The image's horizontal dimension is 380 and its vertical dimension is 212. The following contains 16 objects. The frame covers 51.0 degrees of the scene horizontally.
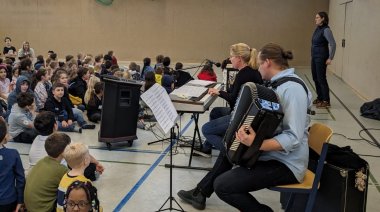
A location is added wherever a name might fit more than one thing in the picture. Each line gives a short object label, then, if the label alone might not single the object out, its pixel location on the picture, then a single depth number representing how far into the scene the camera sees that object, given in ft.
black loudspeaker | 18.40
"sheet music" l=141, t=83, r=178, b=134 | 11.03
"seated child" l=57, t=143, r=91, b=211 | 9.50
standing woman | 26.91
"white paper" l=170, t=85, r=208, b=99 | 15.31
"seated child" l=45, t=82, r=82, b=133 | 22.21
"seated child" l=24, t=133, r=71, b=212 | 10.29
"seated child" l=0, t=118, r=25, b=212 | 10.41
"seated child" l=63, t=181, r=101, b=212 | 8.64
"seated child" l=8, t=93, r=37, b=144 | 19.88
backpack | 25.12
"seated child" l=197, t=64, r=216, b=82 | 27.55
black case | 10.10
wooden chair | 9.77
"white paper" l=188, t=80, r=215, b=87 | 17.91
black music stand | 12.47
